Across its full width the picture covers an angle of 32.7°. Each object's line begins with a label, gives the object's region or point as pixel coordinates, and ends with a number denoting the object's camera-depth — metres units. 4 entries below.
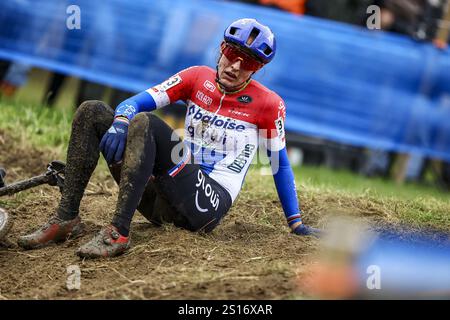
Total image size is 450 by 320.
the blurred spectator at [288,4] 10.55
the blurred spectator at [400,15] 11.09
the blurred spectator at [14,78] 10.55
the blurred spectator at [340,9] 10.95
